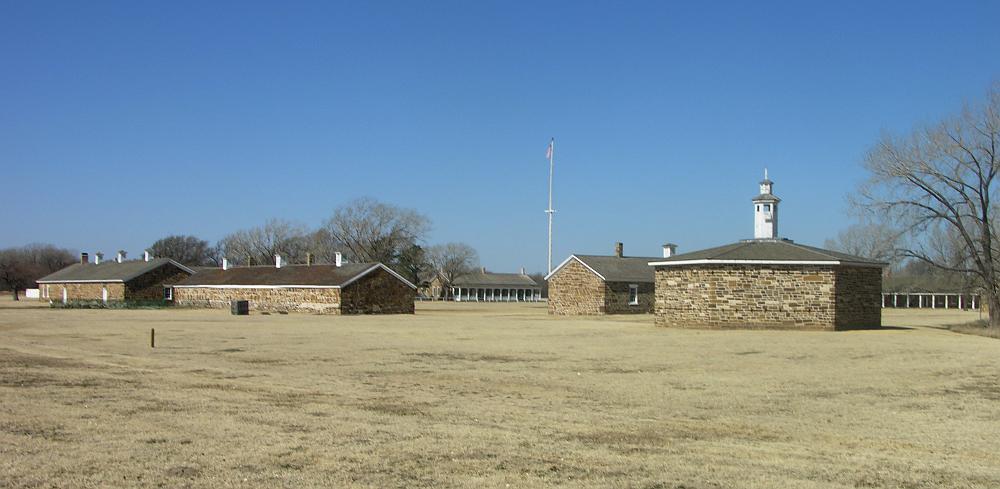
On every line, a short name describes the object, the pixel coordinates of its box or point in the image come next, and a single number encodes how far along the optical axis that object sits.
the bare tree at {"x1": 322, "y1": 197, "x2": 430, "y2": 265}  104.12
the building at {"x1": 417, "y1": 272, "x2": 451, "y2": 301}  136.05
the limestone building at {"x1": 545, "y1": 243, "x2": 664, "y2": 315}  59.44
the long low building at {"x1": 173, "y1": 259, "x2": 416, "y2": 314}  58.16
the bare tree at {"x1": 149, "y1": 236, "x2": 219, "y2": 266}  135.12
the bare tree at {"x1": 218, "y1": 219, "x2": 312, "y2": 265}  122.69
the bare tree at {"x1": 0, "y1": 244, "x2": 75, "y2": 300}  108.19
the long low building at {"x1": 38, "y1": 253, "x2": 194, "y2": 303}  76.94
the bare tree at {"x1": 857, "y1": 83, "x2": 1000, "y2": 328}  39.81
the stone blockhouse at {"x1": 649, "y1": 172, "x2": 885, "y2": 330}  37.00
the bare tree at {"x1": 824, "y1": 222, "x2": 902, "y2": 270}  41.84
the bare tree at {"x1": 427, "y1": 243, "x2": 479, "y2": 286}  140.75
